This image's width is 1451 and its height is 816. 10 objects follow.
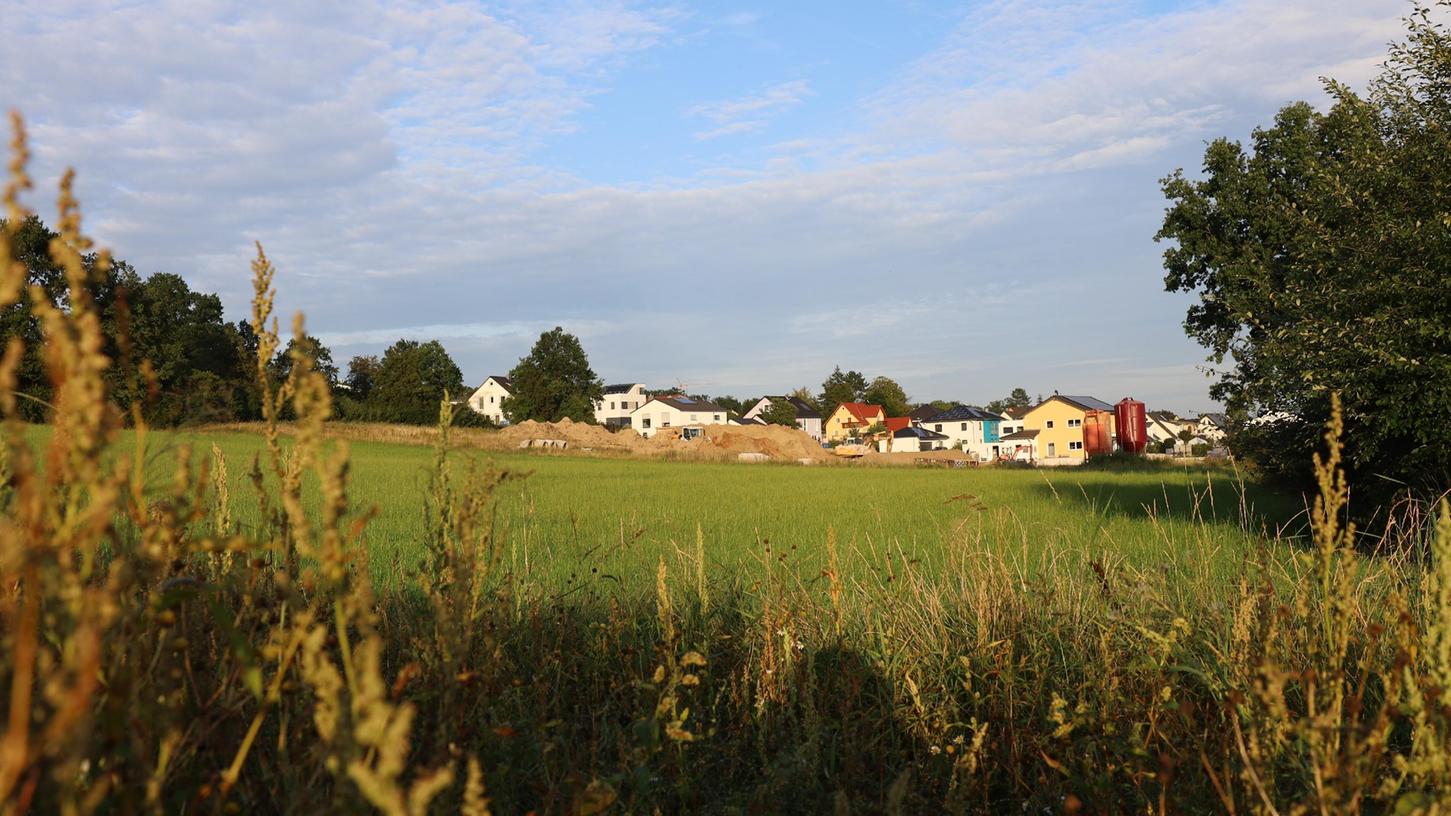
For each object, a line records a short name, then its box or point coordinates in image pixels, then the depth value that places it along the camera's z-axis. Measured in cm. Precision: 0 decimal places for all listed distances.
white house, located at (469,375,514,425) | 11831
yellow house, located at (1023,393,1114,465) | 8581
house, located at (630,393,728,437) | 10912
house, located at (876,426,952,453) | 9119
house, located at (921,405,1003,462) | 10269
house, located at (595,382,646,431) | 11988
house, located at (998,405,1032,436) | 10362
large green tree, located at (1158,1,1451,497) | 945
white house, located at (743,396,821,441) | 11223
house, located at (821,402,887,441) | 10012
